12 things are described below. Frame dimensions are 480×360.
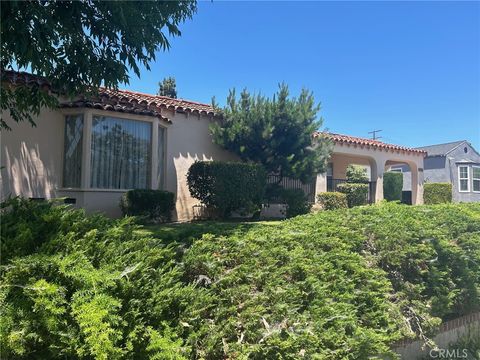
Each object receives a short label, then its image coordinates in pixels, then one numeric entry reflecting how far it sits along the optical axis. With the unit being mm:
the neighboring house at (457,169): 29250
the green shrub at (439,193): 21844
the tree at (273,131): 12906
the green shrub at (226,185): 11320
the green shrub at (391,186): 20953
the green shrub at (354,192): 16625
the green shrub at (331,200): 15453
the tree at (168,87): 28797
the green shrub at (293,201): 13375
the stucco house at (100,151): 9773
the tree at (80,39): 4438
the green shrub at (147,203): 9867
